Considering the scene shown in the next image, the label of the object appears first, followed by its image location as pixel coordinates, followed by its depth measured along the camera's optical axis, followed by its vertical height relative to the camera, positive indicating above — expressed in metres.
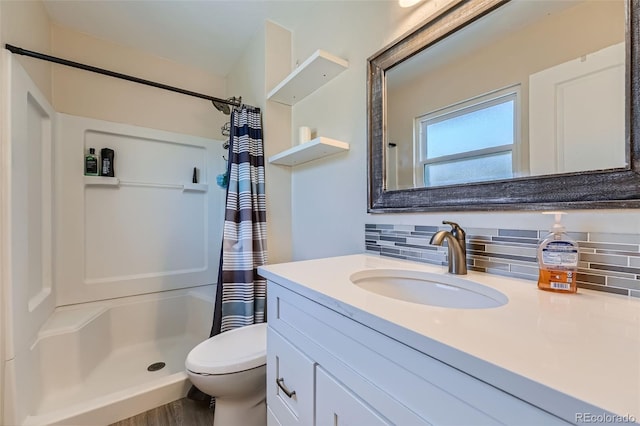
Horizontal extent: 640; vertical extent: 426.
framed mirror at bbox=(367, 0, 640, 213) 0.64 +0.32
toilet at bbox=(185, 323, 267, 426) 1.11 -0.69
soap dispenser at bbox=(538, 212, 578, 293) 0.63 -0.12
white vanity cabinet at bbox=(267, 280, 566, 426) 0.38 -0.32
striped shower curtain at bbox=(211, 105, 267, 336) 1.54 -0.12
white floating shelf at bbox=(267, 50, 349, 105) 1.34 +0.75
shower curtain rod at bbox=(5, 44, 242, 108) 1.19 +0.77
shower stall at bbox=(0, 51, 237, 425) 1.24 -0.34
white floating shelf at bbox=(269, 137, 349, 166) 1.32 +0.33
